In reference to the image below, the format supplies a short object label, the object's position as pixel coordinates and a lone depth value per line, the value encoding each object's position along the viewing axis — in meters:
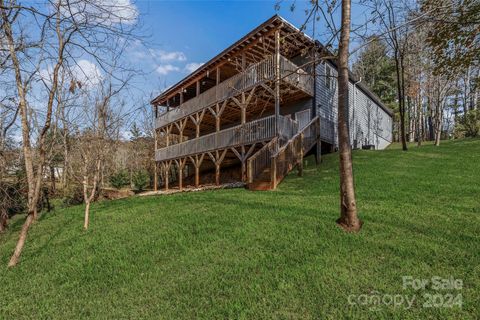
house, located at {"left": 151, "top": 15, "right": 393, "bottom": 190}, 12.17
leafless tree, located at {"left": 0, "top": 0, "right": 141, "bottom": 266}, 5.35
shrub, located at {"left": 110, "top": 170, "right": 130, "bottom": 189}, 27.77
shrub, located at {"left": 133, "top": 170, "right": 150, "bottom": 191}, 26.92
